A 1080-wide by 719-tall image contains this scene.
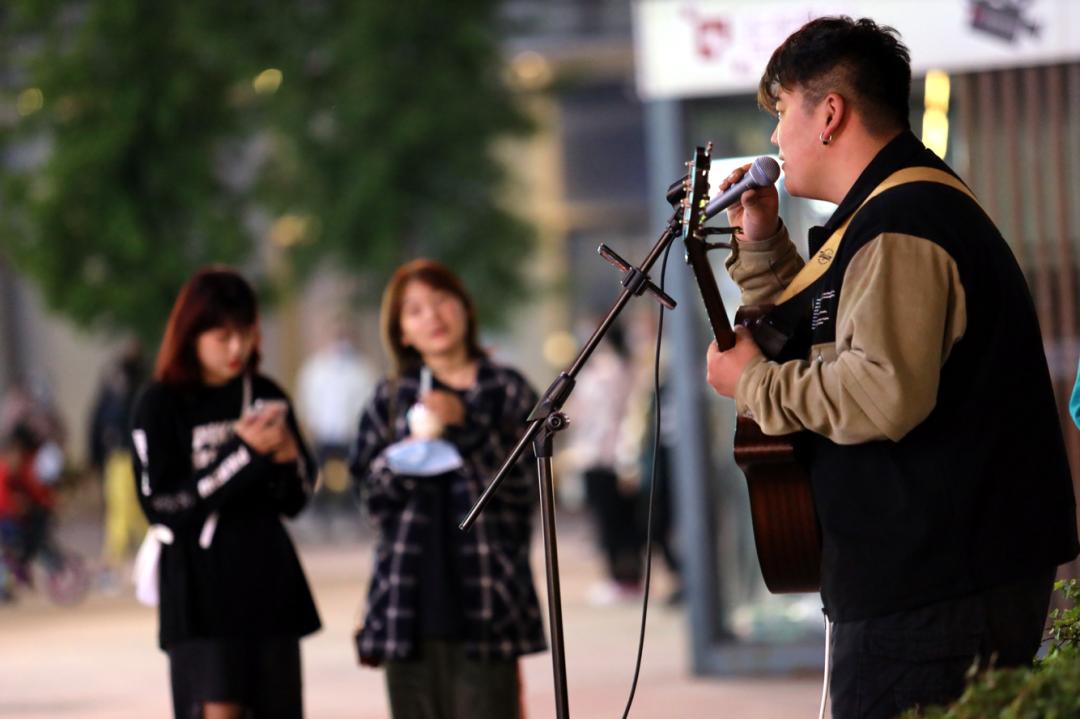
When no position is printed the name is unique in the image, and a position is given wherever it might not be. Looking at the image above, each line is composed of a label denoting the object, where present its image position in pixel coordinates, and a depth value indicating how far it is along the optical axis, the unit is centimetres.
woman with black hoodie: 953
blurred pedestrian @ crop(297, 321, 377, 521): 3275
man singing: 579
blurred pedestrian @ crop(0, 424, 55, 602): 2402
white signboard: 1386
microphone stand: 658
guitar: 621
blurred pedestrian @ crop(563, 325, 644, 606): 2228
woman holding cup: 979
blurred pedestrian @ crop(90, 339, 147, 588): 2664
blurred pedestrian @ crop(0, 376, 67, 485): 2467
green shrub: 474
